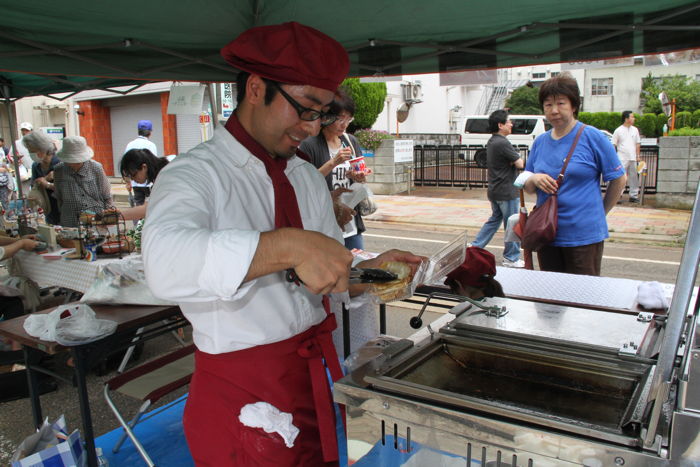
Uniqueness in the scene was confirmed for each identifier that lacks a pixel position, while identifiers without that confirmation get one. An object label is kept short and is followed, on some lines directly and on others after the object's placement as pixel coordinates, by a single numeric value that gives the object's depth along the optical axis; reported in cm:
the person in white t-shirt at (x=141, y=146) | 639
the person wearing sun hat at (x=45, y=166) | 651
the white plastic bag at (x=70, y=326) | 244
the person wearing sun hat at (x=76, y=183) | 541
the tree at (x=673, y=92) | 2942
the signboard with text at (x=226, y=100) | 816
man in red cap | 128
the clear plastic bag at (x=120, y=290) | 296
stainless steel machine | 98
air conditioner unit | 2448
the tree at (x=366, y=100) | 1673
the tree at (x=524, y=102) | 3384
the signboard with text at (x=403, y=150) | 1302
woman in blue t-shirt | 323
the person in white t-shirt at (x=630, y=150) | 1091
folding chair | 250
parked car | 1891
